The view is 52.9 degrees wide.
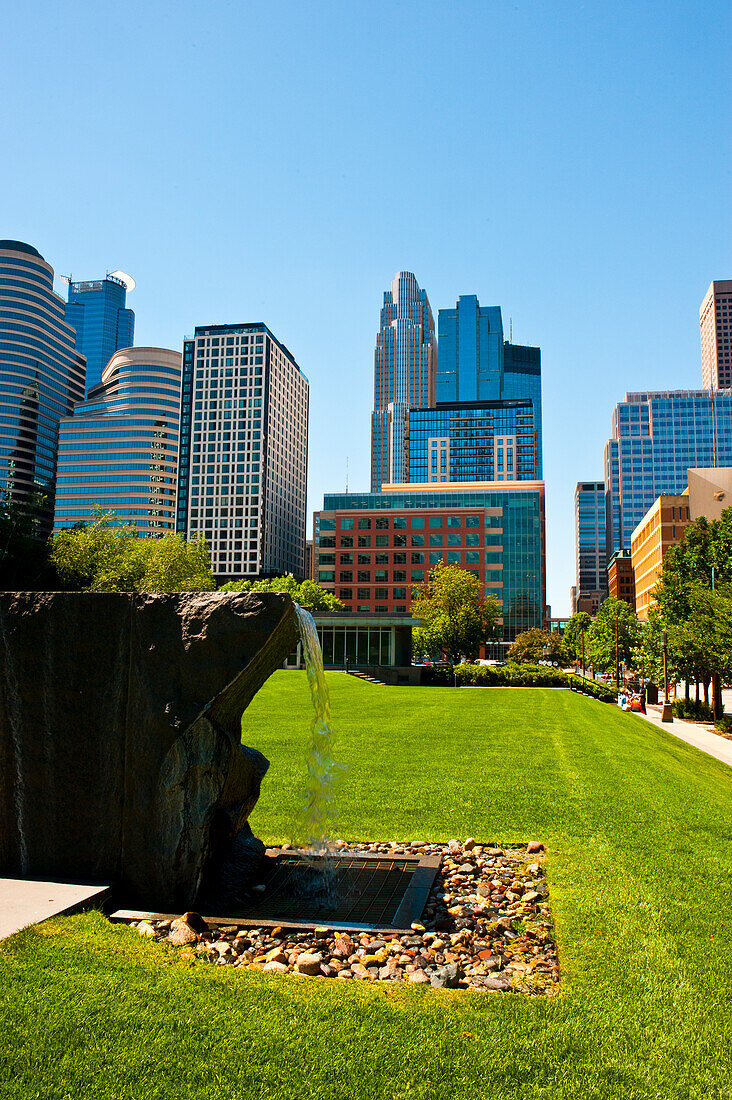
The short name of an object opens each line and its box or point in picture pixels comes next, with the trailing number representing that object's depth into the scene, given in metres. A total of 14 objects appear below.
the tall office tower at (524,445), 182.00
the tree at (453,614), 60.97
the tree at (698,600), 29.69
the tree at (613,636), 63.32
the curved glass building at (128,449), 153.75
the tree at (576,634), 94.12
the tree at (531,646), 84.31
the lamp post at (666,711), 34.00
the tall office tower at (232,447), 151.88
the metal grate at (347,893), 6.31
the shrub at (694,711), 36.06
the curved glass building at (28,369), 155.62
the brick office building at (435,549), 103.50
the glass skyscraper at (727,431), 199.25
